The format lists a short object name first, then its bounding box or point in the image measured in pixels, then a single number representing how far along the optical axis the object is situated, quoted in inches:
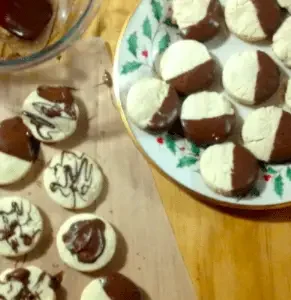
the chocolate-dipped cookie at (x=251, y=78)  42.0
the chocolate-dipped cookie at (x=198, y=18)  43.1
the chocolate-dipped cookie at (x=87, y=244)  42.2
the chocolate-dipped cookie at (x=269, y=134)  41.2
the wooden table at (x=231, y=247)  42.6
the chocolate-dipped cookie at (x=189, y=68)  42.3
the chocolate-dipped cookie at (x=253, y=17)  43.0
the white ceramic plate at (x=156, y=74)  41.8
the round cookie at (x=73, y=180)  43.4
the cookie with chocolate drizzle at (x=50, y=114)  44.1
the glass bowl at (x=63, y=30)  38.7
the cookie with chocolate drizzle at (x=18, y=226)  42.4
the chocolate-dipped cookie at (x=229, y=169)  40.5
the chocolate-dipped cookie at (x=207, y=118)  41.5
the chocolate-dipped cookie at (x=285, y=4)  43.7
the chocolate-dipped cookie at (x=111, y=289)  41.5
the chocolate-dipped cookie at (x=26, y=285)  41.6
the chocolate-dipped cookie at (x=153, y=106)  41.4
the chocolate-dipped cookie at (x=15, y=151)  43.4
